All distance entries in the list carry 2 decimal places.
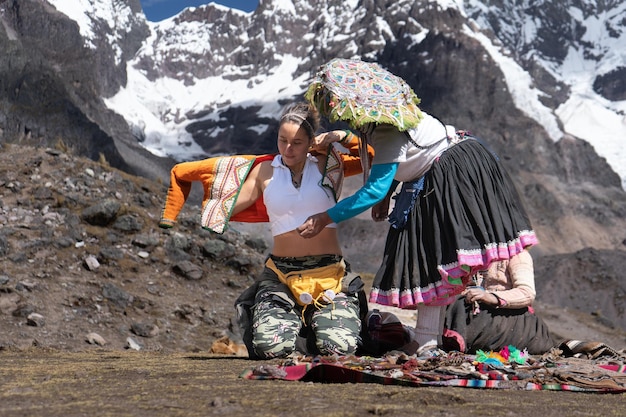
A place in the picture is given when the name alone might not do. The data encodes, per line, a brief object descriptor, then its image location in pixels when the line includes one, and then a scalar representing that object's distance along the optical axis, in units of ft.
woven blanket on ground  9.54
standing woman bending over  12.47
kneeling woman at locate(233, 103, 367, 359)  13.44
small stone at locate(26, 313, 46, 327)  24.71
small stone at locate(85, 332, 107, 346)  24.91
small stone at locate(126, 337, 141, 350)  25.61
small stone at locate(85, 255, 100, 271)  30.99
